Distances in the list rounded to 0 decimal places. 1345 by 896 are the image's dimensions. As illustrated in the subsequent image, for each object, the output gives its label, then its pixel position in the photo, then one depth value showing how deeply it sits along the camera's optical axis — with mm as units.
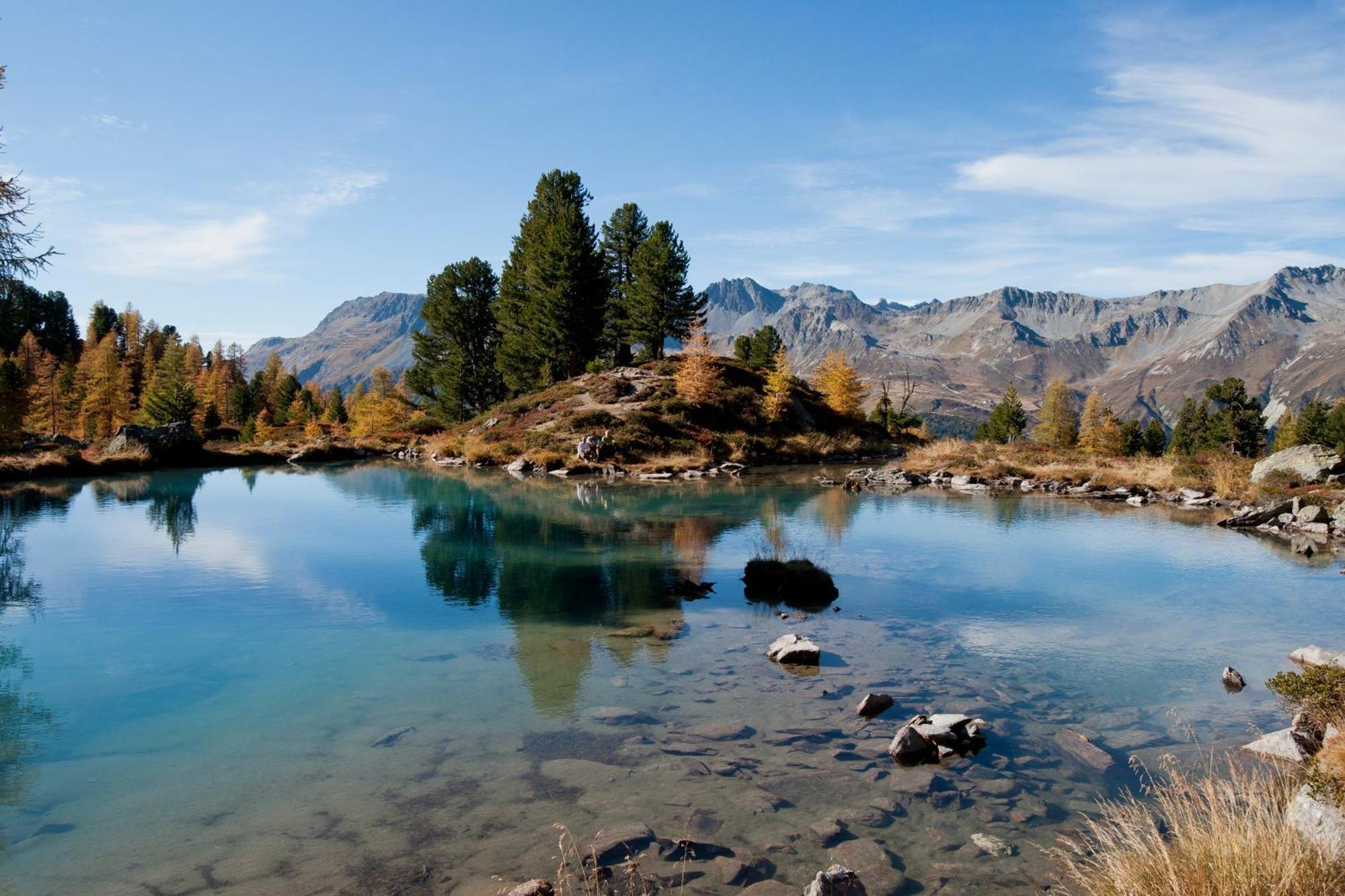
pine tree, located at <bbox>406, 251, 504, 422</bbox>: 82688
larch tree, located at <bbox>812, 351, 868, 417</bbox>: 81875
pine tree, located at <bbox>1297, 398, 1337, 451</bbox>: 79750
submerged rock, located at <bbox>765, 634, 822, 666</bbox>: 14969
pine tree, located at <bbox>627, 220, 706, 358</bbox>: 73500
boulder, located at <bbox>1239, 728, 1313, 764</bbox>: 10367
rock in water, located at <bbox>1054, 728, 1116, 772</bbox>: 10820
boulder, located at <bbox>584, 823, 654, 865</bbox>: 8266
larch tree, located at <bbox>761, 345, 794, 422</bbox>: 70438
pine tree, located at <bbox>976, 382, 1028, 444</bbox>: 98188
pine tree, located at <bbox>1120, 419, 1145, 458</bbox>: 91250
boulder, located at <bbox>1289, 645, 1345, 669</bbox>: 14508
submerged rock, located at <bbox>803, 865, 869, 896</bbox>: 7230
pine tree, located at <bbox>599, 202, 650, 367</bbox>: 80250
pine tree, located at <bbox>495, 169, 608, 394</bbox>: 72938
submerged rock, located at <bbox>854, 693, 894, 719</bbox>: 12407
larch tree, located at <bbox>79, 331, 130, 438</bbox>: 85125
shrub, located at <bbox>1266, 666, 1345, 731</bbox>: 11039
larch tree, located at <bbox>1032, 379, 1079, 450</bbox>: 87988
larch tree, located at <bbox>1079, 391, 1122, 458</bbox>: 77812
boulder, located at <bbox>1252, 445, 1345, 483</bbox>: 39312
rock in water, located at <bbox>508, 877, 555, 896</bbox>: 7309
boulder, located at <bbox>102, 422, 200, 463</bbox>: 58156
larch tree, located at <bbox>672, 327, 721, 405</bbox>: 67625
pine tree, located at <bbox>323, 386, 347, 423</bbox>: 110925
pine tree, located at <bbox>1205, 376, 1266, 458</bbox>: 76312
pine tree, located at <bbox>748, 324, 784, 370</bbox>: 100188
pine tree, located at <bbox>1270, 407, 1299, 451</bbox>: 83375
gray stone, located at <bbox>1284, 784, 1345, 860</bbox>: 6516
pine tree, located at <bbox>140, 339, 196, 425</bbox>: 80125
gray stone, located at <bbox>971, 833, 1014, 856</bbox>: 8609
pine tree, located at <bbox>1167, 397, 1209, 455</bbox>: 90562
